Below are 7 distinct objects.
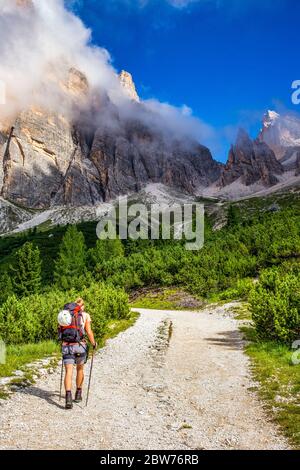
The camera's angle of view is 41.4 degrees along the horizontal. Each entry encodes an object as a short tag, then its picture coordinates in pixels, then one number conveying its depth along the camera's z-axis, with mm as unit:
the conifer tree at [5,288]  65062
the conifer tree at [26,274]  69062
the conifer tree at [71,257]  77438
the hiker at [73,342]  9977
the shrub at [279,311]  16109
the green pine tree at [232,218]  108156
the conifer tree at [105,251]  82125
